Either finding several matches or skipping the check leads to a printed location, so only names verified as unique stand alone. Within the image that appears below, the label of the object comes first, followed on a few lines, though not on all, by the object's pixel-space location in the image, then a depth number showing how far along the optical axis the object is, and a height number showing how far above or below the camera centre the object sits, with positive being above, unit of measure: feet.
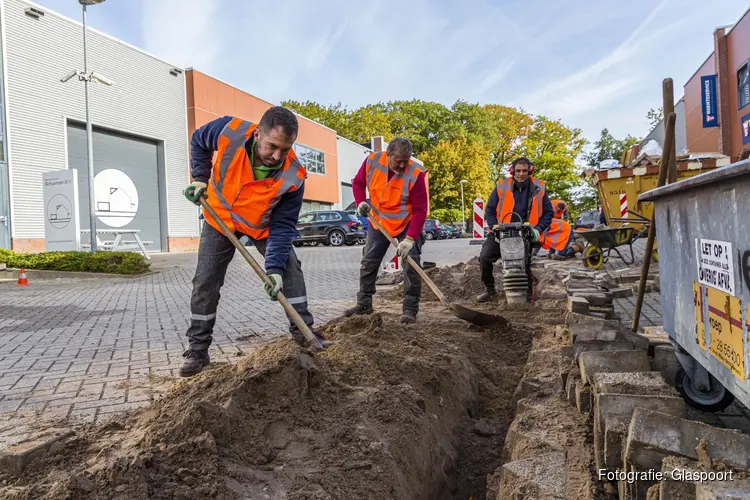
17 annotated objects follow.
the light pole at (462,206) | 149.18 +10.28
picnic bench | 54.72 +1.78
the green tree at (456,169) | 151.33 +20.45
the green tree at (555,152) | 161.68 +26.76
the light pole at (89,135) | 44.78 +10.19
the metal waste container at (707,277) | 6.77 -0.66
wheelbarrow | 32.37 -0.12
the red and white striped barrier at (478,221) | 35.68 +1.48
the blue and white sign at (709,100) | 70.44 +16.89
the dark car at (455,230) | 119.32 +3.11
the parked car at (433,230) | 104.32 +2.93
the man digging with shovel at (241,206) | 11.57 +1.00
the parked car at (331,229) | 75.20 +2.91
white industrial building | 53.83 +14.88
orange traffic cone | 34.45 -0.99
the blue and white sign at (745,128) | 61.22 +11.41
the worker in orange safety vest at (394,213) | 17.16 +1.09
